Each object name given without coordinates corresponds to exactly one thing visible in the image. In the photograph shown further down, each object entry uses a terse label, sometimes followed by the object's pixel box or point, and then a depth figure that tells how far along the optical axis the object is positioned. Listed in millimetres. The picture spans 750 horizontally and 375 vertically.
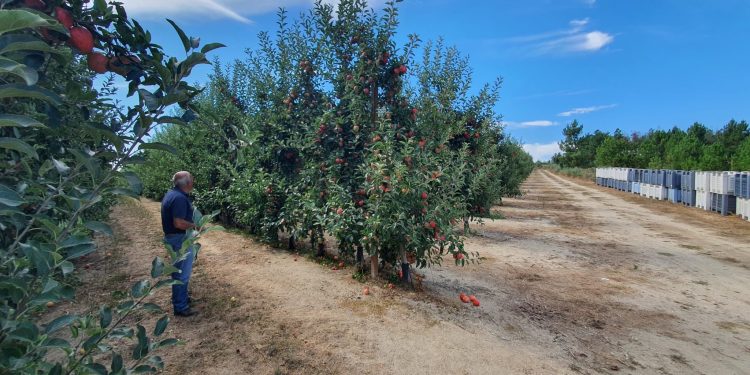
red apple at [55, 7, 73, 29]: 1279
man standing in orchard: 4539
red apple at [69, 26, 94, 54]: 1303
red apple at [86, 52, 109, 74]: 1385
